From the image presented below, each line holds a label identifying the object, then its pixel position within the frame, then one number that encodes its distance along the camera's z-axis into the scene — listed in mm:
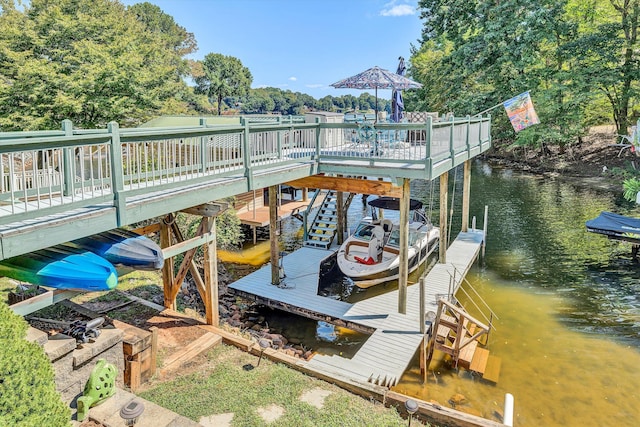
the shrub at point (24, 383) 3178
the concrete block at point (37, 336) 4805
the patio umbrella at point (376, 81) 11953
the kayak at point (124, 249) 5887
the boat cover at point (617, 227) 14984
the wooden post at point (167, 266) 8734
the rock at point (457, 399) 7875
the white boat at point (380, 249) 11719
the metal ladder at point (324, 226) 15180
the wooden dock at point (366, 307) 8125
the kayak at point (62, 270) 5246
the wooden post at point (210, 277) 7977
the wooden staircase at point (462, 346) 8719
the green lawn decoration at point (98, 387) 4680
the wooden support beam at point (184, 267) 7980
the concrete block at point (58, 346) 4816
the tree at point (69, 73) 16172
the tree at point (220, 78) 68375
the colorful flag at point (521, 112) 14203
